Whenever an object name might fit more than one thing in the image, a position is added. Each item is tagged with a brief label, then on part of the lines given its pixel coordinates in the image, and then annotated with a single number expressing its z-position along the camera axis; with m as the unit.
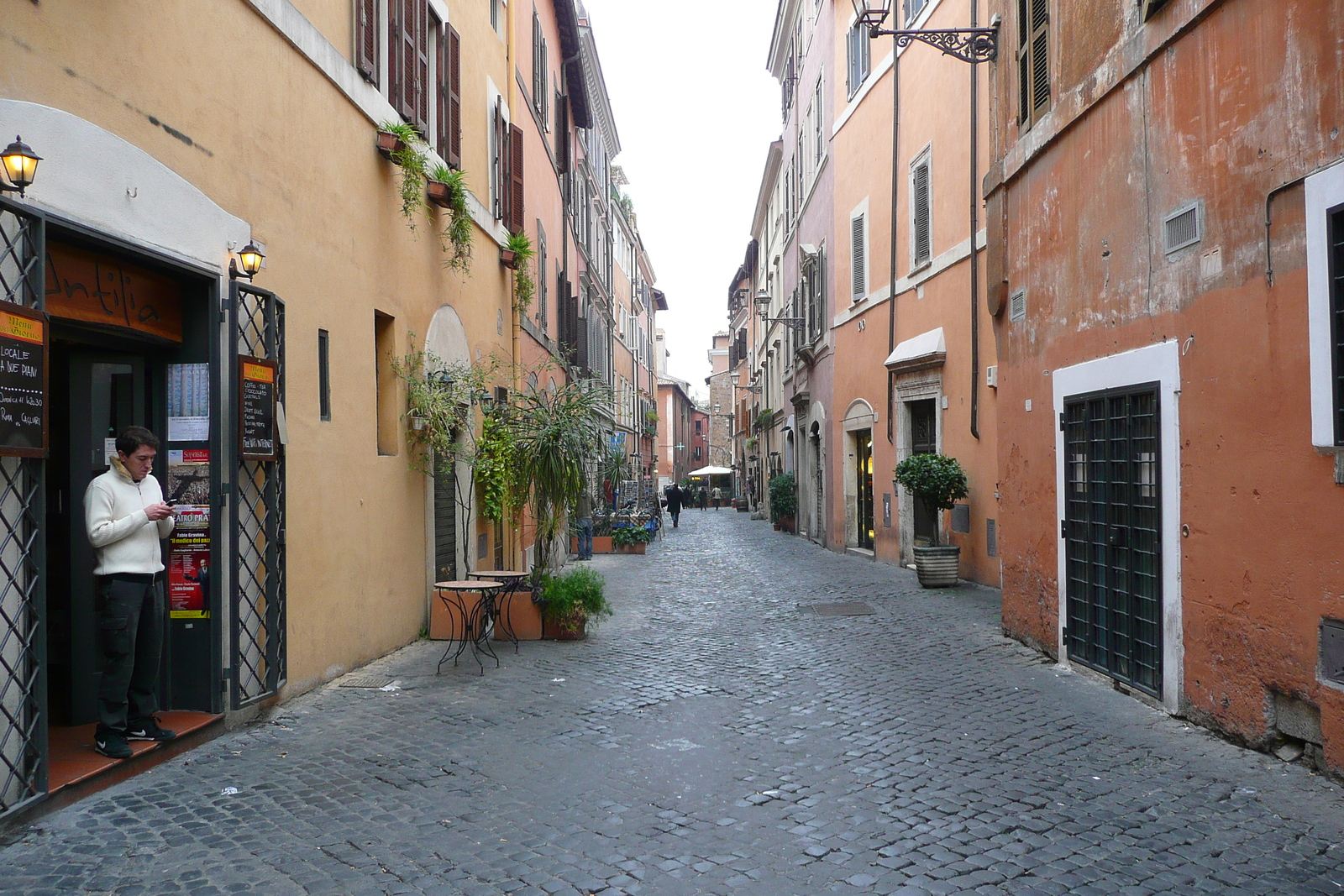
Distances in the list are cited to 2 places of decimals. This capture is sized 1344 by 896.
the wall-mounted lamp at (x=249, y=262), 5.95
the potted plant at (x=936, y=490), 13.12
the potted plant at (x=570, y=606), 9.37
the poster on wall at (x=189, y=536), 5.76
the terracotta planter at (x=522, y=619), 9.48
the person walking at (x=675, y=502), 33.75
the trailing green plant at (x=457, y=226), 9.68
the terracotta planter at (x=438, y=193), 9.54
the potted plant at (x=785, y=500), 28.27
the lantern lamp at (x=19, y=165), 4.00
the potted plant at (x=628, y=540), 20.97
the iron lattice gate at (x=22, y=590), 4.11
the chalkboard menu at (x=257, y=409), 5.86
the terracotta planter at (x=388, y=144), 8.43
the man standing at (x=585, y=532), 19.14
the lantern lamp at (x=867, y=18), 9.19
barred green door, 6.55
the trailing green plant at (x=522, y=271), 13.12
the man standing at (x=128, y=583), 4.93
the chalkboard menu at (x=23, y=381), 4.00
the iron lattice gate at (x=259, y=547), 5.97
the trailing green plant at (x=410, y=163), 8.62
